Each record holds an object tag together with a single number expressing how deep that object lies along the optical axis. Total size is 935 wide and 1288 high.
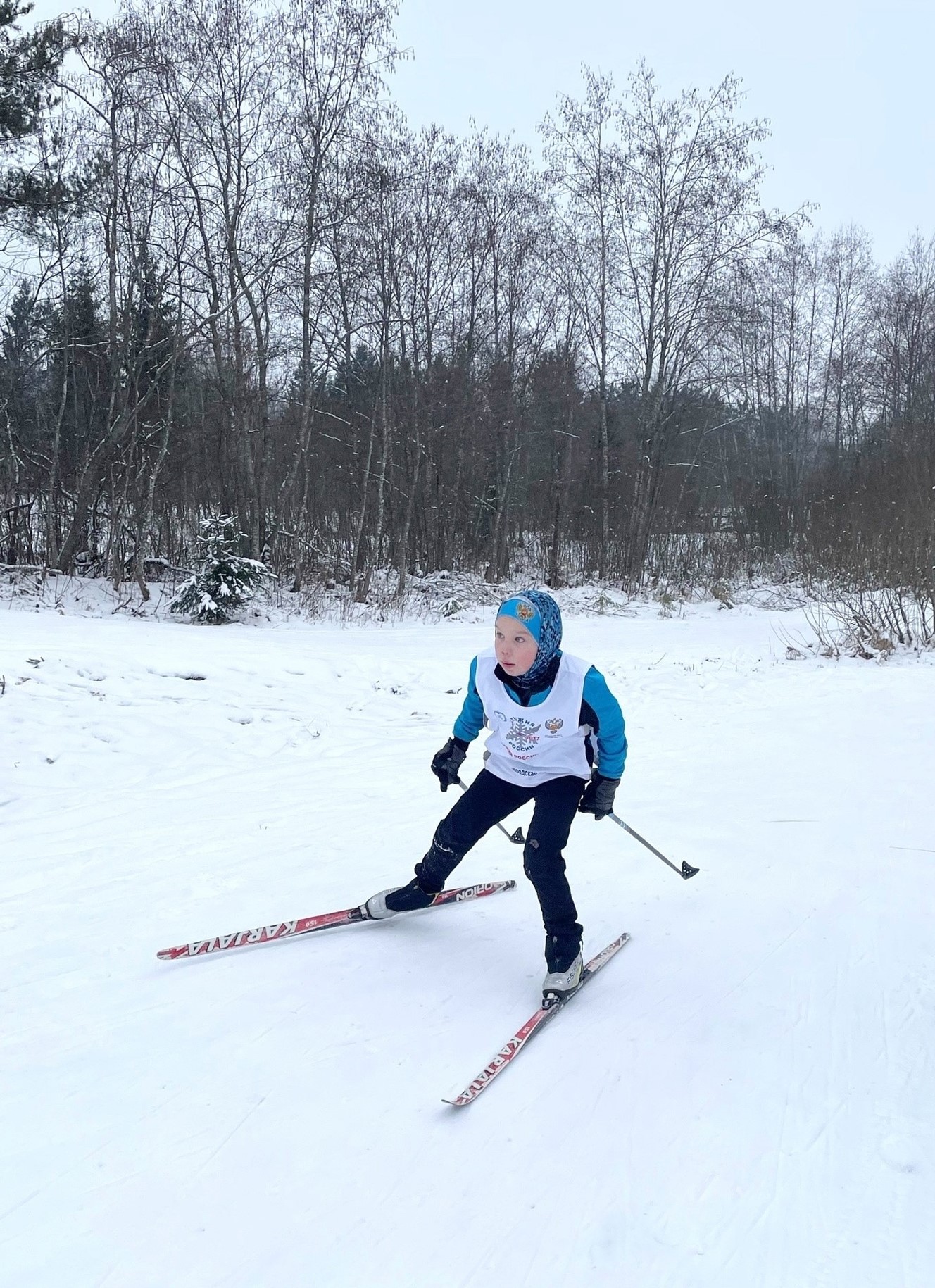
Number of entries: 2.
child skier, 3.16
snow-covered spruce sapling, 13.03
